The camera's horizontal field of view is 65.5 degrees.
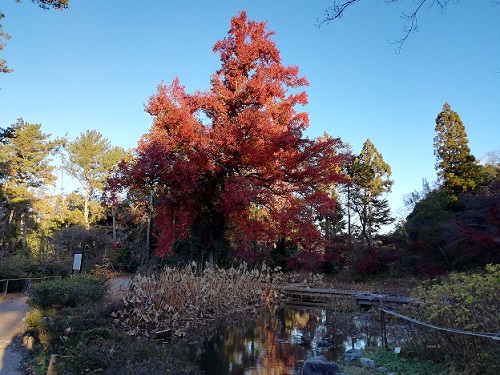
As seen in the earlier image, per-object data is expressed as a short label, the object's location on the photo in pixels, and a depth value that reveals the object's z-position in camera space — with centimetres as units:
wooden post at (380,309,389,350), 622
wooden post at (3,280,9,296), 1095
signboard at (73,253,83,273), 927
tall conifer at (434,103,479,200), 1948
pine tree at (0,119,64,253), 2477
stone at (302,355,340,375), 480
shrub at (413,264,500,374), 398
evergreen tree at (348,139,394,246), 2483
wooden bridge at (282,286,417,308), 1087
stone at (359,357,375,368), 545
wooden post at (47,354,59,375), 351
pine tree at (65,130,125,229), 3328
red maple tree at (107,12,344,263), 1133
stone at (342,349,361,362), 597
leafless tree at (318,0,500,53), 308
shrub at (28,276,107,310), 673
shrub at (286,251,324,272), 1827
